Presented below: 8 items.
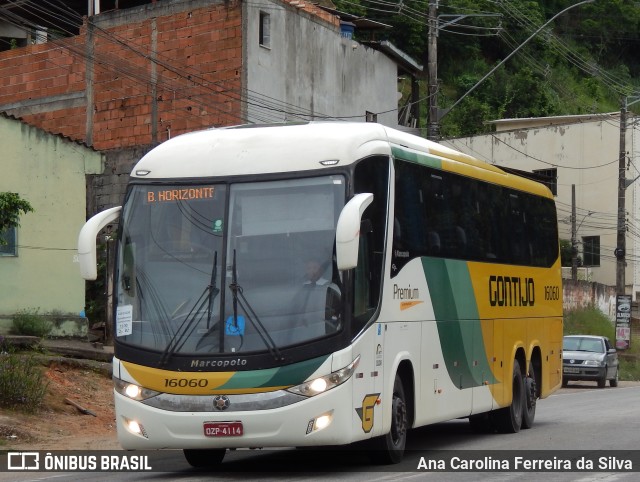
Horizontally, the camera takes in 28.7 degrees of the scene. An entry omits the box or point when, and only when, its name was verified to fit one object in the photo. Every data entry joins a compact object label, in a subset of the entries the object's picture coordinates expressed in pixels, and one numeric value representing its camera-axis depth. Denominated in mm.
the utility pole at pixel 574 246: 58594
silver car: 35562
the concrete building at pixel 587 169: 64438
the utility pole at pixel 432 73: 28188
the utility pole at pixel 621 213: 44844
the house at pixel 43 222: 24688
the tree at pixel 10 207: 20094
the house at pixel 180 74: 36781
